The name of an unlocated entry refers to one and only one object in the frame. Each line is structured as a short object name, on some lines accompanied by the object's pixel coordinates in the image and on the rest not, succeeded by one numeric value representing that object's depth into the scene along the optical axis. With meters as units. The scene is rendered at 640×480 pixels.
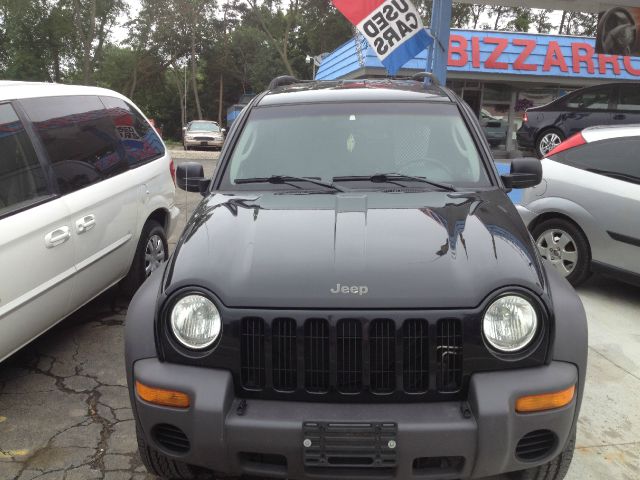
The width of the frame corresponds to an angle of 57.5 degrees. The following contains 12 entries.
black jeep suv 2.05
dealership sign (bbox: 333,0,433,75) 7.17
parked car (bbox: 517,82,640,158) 12.63
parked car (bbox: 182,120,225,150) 26.73
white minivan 3.26
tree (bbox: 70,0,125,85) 38.59
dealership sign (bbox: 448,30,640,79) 16.53
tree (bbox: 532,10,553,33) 45.41
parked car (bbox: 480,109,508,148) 19.00
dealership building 16.44
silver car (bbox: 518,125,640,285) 4.95
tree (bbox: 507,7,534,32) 42.91
